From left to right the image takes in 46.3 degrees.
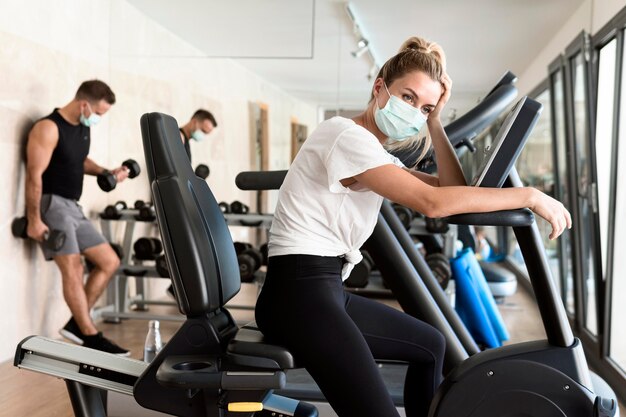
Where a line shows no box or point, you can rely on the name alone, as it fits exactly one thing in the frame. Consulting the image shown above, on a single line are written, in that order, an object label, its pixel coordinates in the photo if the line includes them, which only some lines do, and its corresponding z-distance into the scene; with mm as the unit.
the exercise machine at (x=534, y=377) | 1553
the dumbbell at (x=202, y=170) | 4953
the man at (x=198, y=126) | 4945
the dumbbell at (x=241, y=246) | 4756
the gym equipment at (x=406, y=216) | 4536
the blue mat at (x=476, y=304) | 3707
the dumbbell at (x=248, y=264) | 4434
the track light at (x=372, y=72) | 5227
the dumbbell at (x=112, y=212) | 4617
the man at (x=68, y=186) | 3699
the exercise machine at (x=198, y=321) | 1539
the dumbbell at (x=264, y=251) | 4706
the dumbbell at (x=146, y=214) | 4570
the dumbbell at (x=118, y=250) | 4523
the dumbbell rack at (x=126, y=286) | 4613
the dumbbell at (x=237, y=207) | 5012
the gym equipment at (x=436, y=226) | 4453
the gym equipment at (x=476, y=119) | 1976
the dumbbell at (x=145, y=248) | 4773
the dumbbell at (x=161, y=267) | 4461
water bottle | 2539
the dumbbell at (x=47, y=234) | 3697
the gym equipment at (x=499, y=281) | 5559
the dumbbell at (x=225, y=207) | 5018
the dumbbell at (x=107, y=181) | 4121
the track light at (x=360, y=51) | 5262
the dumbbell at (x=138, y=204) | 4785
